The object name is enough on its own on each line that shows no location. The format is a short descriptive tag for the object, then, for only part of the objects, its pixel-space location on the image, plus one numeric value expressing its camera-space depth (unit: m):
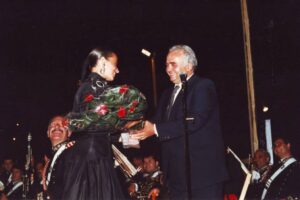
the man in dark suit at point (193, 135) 3.88
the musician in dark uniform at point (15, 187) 13.42
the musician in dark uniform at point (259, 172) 8.98
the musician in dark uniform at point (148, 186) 9.09
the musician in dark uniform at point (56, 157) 4.61
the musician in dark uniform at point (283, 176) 8.10
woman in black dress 3.60
